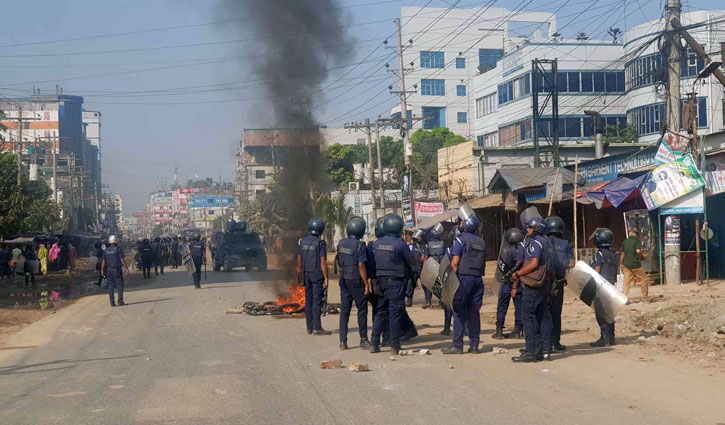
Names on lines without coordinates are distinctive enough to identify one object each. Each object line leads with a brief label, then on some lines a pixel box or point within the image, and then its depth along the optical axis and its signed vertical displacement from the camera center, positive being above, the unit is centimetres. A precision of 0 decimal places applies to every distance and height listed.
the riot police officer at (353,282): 1020 -84
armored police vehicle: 3262 -107
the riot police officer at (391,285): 973 -85
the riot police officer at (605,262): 1001 -63
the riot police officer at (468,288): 943 -88
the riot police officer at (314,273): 1169 -80
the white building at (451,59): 8344 +1945
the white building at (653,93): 4247 +811
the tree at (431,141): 6400 +773
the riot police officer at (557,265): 919 -59
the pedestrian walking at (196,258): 2269 -99
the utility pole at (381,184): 3462 +194
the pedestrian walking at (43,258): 3384 -133
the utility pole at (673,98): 1762 +309
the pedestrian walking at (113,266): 1778 -94
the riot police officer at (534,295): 866 -92
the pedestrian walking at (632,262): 1488 -92
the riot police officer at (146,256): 3027 -119
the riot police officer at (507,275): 1027 -77
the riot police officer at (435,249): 1443 -55
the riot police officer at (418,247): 1512 -57
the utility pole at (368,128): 3756 +532
